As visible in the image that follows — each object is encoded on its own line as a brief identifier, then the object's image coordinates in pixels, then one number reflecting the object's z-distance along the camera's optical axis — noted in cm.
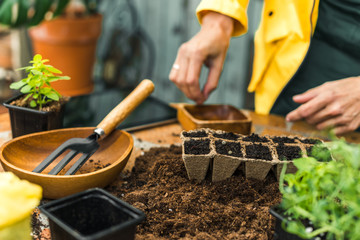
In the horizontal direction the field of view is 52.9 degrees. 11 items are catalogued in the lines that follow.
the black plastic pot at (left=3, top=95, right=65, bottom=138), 107
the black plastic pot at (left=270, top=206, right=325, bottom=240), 64
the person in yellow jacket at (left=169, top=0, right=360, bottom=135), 140
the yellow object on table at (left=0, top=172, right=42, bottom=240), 52
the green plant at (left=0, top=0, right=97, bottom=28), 239
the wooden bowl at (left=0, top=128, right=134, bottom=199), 86
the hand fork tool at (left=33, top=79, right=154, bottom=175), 93
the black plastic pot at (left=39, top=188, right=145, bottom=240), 64
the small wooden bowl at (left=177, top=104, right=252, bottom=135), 125
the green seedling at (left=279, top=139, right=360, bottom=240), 56
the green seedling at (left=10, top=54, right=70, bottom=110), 106
